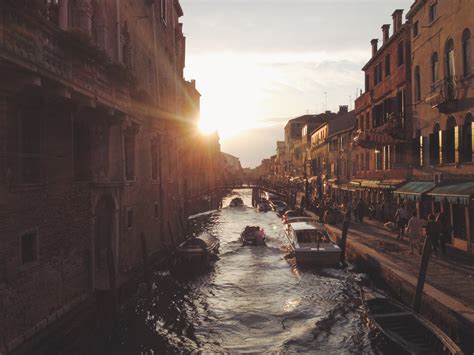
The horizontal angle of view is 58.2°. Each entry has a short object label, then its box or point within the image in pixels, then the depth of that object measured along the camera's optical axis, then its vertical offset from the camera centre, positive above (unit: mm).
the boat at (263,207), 53781 -4192
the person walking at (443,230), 14508 -2111
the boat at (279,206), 45178 -3740
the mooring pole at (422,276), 9898 -2461
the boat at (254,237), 25094 -3701
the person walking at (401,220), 18242 -2134
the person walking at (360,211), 26094 -2394
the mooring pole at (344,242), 18083 -3054
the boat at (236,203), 61862 -4125
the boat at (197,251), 17797 -3258
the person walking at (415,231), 14875 -2159
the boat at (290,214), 34094 -3273
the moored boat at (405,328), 8070 -3377
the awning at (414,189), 16984 -775
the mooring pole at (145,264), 15008 -3091
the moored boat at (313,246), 17859 -3187
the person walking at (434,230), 14085 -2010
